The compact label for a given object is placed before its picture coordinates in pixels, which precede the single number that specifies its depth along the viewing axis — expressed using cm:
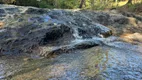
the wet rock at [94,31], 519
